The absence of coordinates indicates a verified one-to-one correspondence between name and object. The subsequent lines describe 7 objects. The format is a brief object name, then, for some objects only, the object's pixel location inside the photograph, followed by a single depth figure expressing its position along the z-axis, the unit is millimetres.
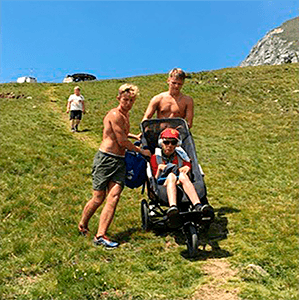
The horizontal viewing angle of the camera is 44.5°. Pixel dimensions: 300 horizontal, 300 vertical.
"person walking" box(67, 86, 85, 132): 16766
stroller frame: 5594
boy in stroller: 5582
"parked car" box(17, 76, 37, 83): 55809
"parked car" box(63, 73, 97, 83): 56653
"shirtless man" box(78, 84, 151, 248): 6012
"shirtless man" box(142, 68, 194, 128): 7496
